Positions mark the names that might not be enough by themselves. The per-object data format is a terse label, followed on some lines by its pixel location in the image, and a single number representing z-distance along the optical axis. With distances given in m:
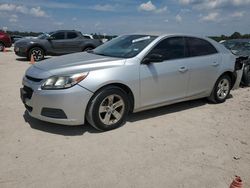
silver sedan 2.97
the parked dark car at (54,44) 9.72
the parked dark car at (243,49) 5.80
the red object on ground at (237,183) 1.85
